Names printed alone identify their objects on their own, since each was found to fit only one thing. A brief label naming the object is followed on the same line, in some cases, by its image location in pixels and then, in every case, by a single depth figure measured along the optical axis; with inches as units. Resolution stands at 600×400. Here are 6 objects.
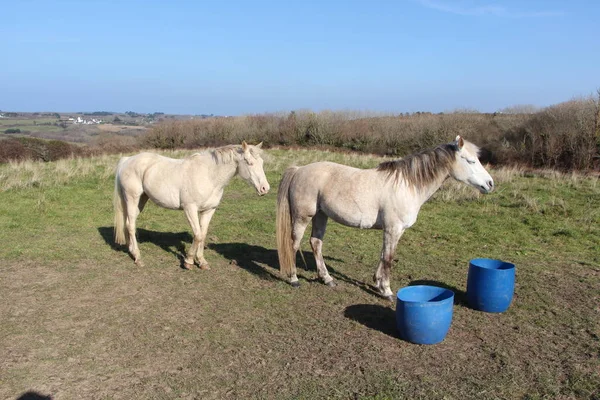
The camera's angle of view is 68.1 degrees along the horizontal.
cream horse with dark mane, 211.9
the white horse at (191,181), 249.8
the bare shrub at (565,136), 757.9
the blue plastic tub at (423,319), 167.8
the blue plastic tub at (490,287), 198.5
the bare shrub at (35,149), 888.3
